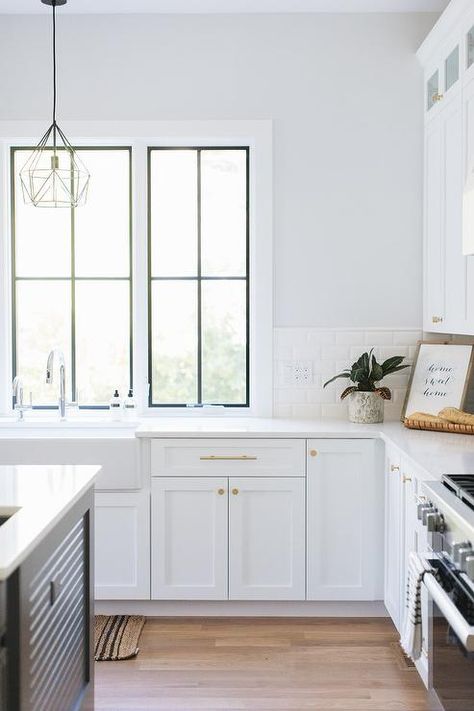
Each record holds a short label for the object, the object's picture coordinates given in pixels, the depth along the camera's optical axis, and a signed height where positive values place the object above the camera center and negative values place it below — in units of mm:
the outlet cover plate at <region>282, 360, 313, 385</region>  4238 -109
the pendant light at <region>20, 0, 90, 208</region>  4242 +1050
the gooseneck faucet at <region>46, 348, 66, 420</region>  4087 -137
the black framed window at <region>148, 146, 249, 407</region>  4391 +427
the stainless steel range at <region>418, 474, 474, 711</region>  1977 -661
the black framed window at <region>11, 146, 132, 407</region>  4402 +358
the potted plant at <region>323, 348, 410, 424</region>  3932 -193
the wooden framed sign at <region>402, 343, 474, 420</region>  3697 -126
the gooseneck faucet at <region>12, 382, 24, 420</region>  4137 -224
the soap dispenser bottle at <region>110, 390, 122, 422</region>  4172 -310
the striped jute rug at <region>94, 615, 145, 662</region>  3369 -1308
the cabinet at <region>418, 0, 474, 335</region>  3340 +894
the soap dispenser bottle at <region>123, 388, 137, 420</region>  4191 -306
